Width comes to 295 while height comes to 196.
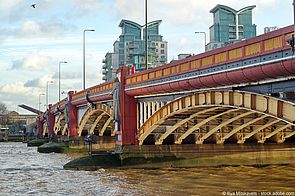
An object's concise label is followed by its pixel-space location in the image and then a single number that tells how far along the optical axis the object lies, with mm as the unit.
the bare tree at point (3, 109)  174400
